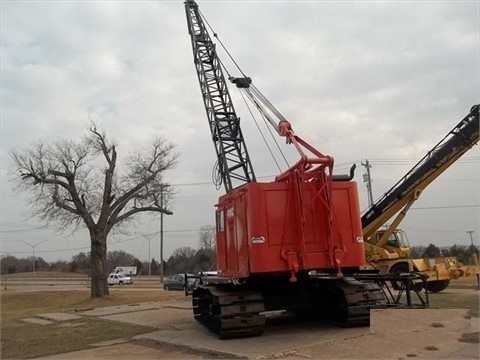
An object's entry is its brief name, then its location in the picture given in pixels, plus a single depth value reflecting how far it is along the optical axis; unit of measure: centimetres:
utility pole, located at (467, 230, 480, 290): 2376
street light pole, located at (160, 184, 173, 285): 2887
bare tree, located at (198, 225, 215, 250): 8444
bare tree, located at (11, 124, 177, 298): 2686
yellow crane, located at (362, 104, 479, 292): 1959
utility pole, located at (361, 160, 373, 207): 4762
